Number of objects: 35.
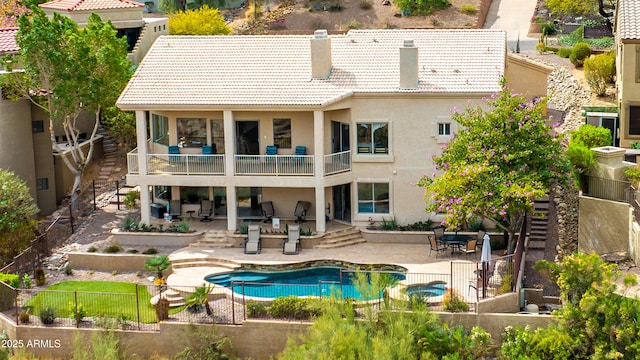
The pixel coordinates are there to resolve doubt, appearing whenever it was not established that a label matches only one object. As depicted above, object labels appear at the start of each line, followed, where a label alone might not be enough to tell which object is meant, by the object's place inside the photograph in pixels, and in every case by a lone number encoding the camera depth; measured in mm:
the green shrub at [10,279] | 43719
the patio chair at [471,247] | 45562
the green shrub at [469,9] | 80500
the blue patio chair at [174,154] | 50406
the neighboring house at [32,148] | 53594
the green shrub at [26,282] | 44962
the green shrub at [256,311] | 40812
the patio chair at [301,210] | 49938
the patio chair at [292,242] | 47375
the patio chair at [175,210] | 51094
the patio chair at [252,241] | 47500
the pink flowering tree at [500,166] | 42531
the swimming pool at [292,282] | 41219
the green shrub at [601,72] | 56688
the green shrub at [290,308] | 40281
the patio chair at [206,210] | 50688
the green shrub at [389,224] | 48906
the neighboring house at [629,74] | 48812
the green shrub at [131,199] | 53406
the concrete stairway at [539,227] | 46406
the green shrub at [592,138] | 47406
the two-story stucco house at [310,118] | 48531
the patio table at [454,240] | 46219
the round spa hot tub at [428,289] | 40812
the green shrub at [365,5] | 83375
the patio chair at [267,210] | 50500
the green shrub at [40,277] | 45969
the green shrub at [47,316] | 41844
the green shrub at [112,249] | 48000
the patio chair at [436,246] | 46312
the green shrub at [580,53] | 62469
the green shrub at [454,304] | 39938
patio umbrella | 42338
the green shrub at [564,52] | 65500
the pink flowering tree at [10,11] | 68500
